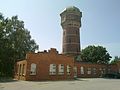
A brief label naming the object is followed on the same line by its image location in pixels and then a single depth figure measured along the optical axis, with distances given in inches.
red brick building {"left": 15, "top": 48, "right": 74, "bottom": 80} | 565.3
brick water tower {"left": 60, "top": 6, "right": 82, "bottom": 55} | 1063.7
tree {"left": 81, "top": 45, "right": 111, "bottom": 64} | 1048.8
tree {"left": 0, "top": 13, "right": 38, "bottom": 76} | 784.1
